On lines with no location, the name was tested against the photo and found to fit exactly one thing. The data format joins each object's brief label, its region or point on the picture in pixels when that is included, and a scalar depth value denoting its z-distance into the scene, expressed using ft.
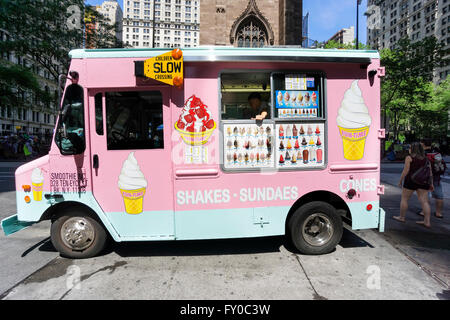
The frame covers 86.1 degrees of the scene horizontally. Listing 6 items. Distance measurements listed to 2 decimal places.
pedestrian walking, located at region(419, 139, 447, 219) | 18.92
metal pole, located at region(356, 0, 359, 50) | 61.79
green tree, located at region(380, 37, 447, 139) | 61.62
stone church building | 81.60
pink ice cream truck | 11.86
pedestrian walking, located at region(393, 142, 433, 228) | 17.28
